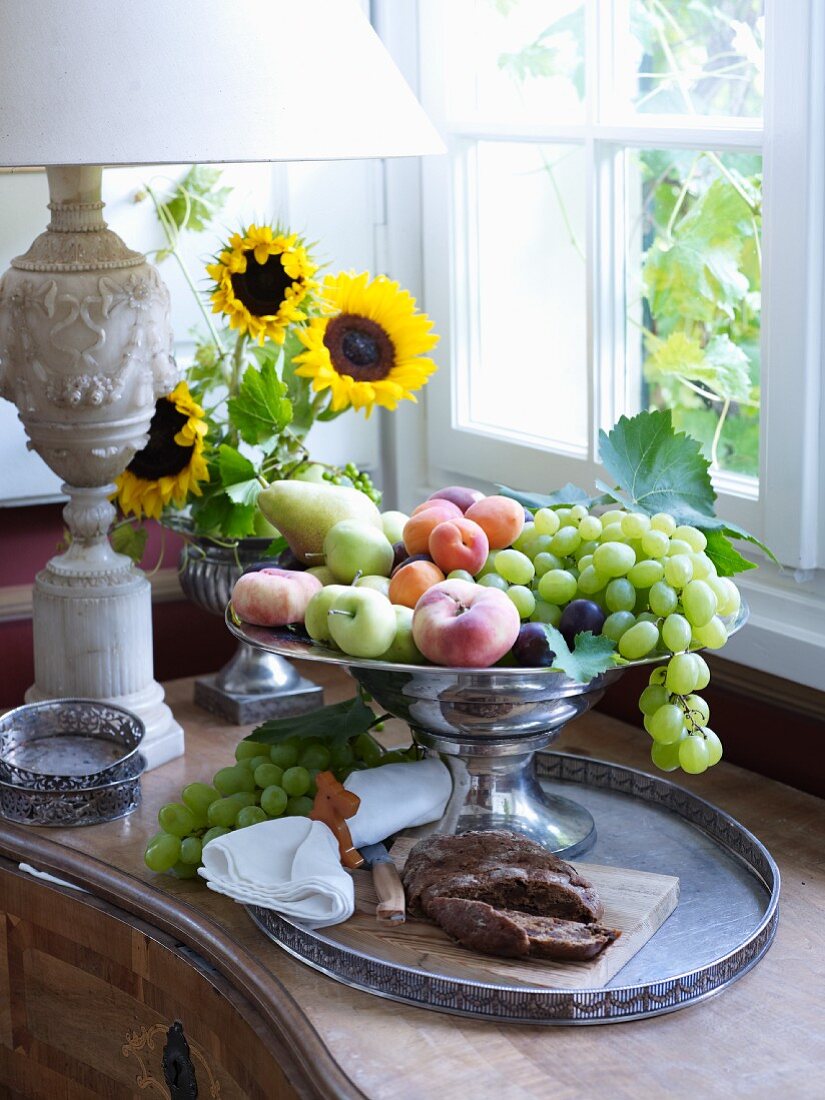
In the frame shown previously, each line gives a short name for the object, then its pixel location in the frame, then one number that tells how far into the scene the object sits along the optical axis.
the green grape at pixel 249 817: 1.12
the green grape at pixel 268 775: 1.16
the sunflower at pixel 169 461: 1.34
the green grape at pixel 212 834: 1.11
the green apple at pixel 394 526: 1.20
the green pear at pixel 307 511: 1.18
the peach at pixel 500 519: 1.12
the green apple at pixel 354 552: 1.13
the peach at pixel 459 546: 1.08
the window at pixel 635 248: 1.23
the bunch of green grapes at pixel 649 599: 1.02
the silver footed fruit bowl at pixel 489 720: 1.01
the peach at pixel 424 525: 1.12
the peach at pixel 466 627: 0.98
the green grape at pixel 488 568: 1.11
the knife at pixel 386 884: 1.02
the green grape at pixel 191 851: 1.11
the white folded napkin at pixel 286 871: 1.01
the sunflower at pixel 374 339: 1.36
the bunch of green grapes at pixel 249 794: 1.12
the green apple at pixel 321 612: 1.04
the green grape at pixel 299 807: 1.15
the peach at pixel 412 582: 1.06
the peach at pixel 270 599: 1.08
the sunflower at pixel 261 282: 1.35
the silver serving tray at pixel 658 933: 0.92
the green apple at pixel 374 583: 1.09
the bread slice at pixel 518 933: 0.95
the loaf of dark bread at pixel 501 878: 0.99
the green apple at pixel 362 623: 1.01
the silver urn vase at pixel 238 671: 1.43
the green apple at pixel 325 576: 1.15
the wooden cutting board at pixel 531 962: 0.95
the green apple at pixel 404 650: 1.03
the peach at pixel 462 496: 1.18
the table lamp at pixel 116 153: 1.04
